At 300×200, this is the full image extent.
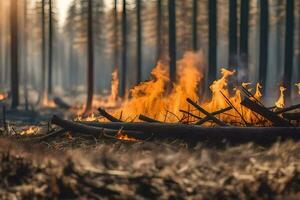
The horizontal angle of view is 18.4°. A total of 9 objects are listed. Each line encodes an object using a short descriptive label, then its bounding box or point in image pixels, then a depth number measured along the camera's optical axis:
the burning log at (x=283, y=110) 16.05
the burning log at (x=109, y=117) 17.74
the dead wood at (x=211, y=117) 16.16
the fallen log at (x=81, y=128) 16.51
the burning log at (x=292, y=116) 15.79
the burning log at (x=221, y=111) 17.05
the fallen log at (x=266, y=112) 15.49
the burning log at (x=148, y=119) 16.64
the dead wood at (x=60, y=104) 51.37
